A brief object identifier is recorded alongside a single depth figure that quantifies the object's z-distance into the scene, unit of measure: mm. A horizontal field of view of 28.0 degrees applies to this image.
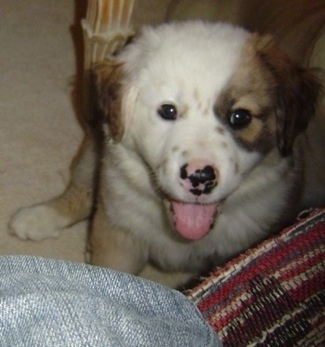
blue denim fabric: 687
